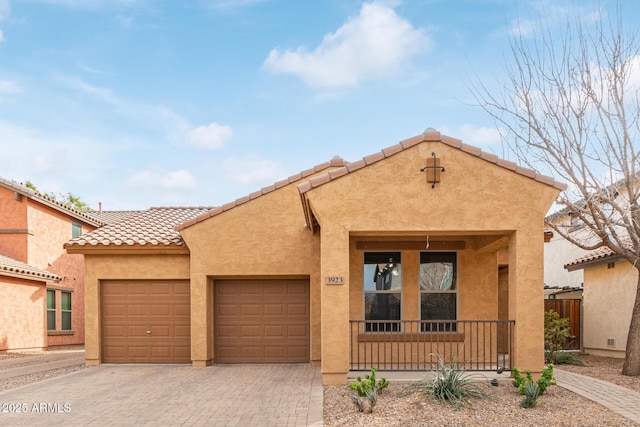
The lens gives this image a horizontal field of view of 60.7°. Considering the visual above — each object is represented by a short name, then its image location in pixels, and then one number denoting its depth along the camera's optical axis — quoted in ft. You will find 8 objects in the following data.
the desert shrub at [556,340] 45.27
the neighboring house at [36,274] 62.18
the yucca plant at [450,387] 28.47
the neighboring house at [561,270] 67.31
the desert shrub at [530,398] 27.85
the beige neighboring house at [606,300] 50.24
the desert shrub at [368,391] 26.81
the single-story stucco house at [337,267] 33.04
